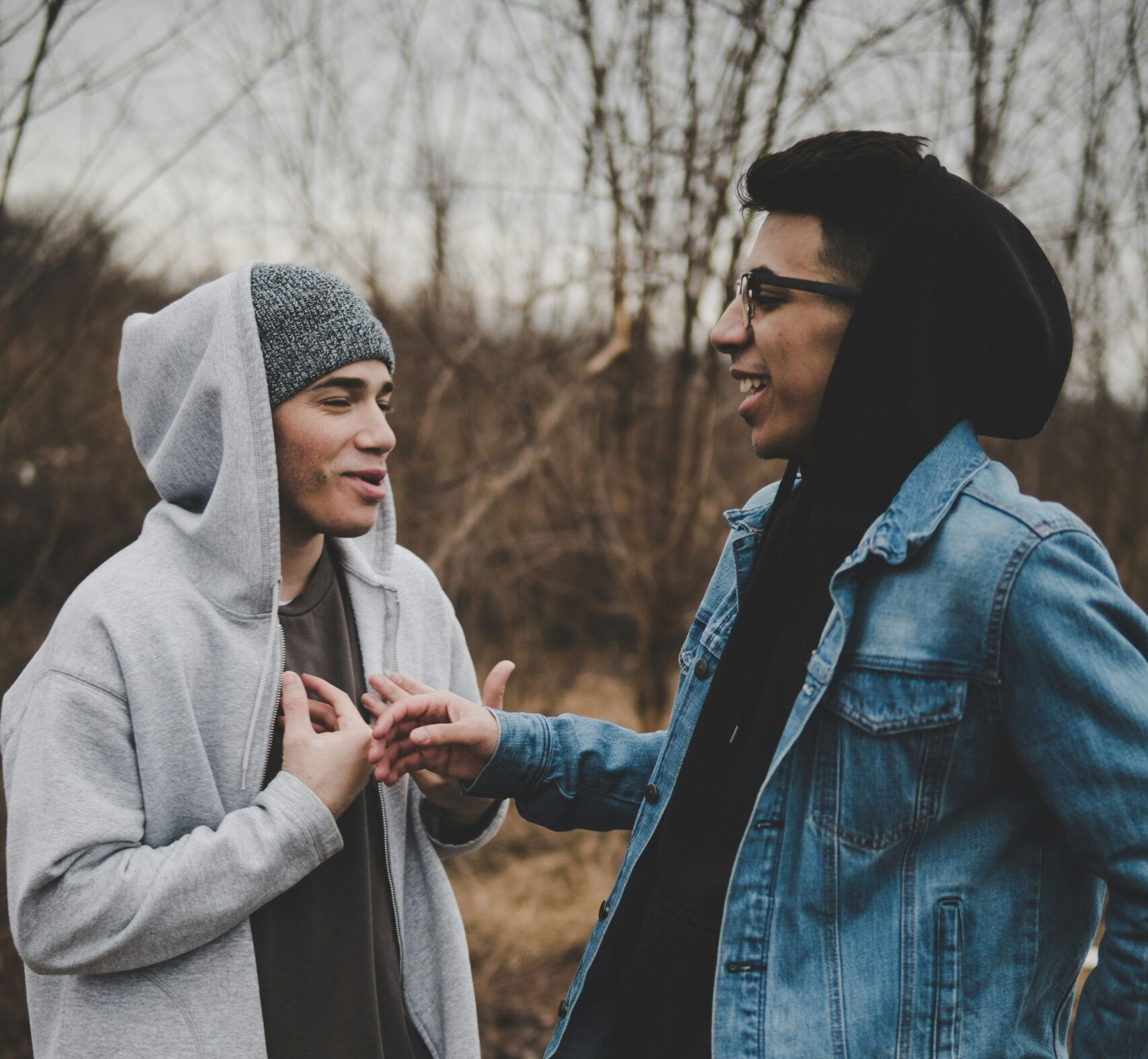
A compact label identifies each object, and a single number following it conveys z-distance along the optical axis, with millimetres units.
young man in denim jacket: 1332
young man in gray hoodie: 1574
